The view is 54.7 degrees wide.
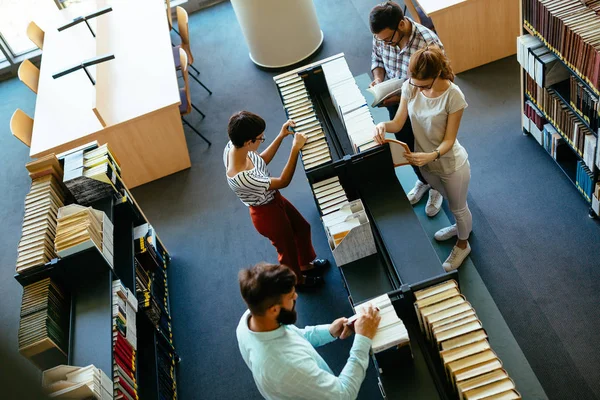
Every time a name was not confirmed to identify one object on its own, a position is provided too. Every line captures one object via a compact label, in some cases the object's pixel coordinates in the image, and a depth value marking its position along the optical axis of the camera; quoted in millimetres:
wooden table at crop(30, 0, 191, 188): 5766
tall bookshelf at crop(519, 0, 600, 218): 4035
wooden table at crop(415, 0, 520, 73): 5812
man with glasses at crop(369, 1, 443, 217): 3900
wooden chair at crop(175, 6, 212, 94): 6602
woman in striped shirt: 3547
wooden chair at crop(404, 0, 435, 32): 6105
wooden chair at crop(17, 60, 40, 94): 6617
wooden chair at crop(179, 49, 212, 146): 6059
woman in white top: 3445
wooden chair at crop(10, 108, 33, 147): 5823
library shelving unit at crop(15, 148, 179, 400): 3598
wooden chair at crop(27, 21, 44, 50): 7355
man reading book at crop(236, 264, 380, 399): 2521
